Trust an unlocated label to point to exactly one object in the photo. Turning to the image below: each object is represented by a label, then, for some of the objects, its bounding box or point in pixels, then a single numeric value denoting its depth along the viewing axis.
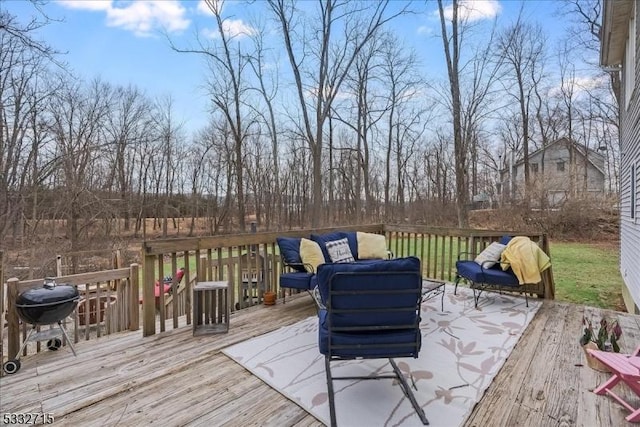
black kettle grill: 2.93
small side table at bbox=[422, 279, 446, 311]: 3.73
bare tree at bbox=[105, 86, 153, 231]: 13.14
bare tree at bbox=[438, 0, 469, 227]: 9.02
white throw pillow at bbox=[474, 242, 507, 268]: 4.41
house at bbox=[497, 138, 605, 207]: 13.70
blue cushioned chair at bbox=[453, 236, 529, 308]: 4.19
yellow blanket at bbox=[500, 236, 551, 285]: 4.08
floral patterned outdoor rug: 2.12
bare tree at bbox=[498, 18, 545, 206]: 11.72
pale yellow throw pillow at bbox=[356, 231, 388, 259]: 4.93
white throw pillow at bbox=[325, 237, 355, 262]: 4.54
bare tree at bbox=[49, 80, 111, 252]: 9.80
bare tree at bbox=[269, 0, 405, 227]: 9.62
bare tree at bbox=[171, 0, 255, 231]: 11.09
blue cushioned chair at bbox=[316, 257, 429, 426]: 2.10
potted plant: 2.64
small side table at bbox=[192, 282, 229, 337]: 3.43
